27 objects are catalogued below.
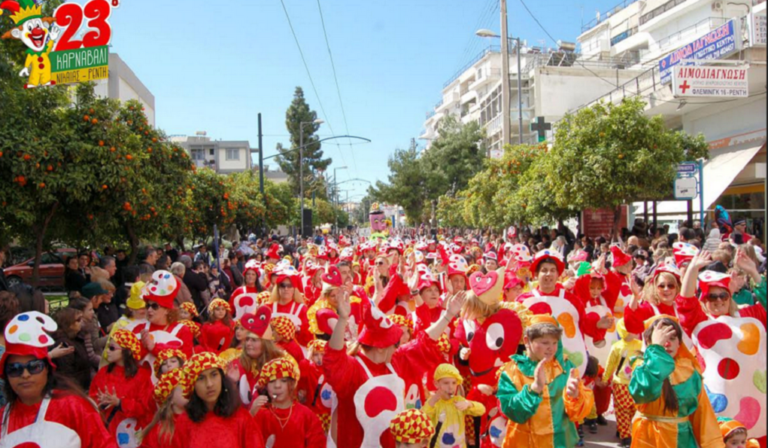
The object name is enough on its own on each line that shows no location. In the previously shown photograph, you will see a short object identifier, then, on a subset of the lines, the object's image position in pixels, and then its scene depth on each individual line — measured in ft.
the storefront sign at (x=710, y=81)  57.88
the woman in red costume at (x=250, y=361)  15.79
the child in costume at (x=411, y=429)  12.13
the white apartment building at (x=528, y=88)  106.52
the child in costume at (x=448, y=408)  14.42
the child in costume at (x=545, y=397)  13.11
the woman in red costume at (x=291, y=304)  22.25
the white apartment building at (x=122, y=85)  101.60
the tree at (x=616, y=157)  53.62
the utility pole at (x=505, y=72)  82.23
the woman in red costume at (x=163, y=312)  18.38
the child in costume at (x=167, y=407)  12.49
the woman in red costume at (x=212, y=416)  12.14
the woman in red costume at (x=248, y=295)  25.68
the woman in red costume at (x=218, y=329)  21.97
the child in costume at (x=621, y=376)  18.88
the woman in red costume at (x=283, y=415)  13.53
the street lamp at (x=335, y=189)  227.73
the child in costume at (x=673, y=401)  12.55
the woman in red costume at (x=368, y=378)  13.47
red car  67.05
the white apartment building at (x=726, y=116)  59.93
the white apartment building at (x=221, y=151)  241.35
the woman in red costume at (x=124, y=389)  15.20
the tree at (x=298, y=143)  207.82
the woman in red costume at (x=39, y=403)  11.12
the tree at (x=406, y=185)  149.79
